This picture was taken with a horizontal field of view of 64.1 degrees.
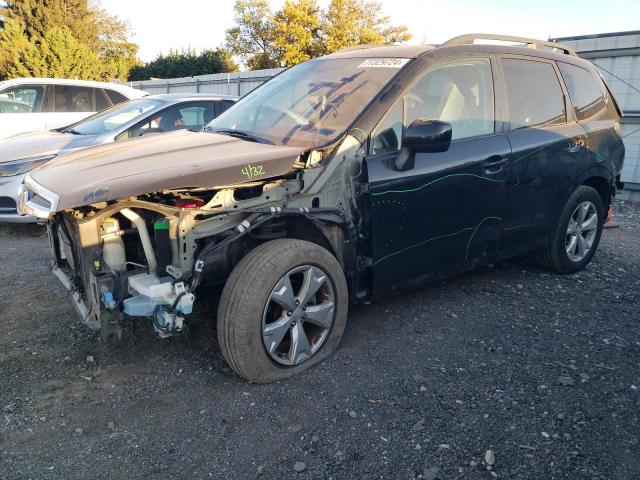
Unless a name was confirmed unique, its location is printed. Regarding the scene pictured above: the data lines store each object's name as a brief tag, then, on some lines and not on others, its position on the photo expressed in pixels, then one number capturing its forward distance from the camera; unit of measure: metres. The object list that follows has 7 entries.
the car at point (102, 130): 5.57
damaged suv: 2.66
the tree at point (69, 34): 22.73
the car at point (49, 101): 8.02
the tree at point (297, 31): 37.19
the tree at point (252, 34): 41.50
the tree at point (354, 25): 37.84
